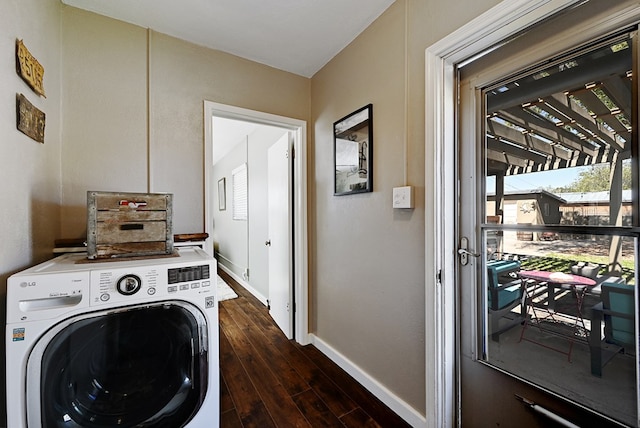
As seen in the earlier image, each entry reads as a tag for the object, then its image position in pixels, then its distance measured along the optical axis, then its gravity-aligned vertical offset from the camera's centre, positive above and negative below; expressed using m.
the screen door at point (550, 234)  0.91 -0.08
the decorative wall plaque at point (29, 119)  1.13 +0.47
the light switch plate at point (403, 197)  1.47 +0.11
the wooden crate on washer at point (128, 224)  1.25 -0.03
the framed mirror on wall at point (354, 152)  1.79 +0.47
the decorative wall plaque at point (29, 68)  1.11 +0.69
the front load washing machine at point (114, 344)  0.91 -0.50
